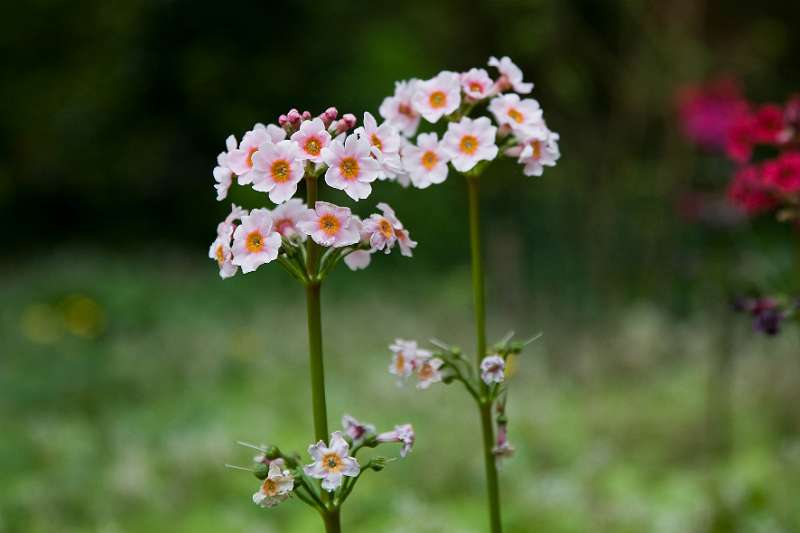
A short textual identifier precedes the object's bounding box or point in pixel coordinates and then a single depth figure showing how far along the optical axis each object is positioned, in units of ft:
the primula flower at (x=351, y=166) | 2.49
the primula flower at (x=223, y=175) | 2.57
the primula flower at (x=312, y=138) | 2.51
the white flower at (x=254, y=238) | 2.50
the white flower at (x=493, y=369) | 2.61
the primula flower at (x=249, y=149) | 2.52
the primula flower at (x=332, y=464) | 2.50
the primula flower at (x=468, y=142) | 2.61
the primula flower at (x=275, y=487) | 2.52
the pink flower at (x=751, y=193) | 3.16
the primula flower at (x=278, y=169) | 2.50
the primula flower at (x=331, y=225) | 2.50
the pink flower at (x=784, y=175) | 3.02
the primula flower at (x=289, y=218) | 2.58
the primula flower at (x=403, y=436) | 2.60
